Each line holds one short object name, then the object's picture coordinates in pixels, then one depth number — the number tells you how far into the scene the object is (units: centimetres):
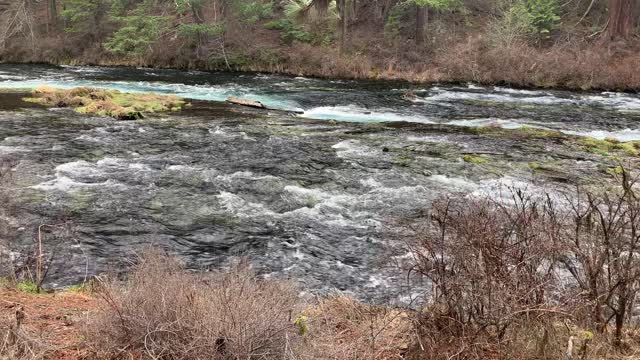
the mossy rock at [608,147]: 1401
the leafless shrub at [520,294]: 413
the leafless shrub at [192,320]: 386
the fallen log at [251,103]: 2022
